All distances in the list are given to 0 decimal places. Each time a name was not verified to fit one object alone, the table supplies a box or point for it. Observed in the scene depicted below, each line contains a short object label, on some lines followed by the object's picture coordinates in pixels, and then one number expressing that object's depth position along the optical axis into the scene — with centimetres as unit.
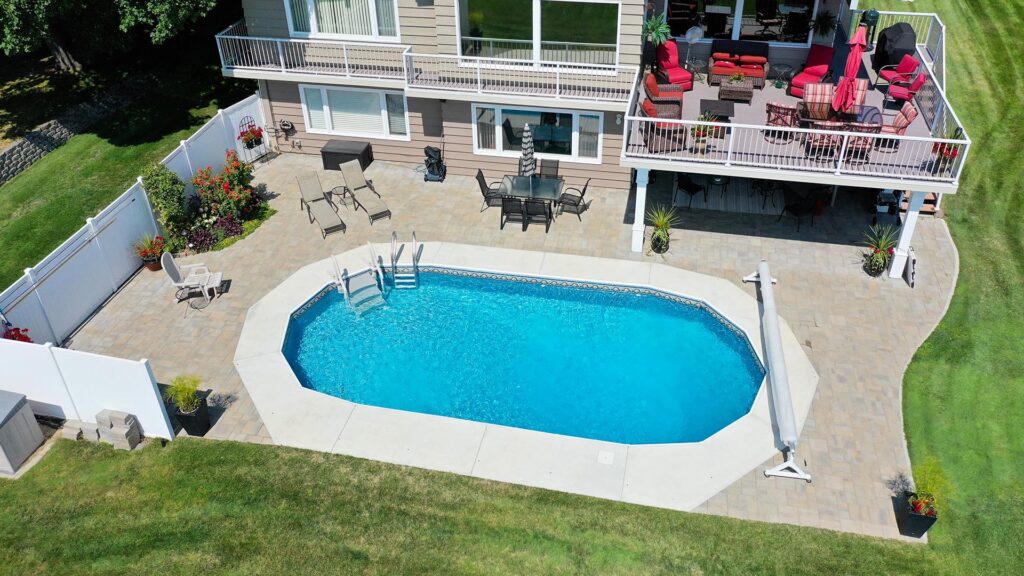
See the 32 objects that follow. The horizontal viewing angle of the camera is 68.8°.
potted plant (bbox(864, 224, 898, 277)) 1758
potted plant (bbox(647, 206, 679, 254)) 1850
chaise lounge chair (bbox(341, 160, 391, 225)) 2070
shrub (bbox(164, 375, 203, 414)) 1359
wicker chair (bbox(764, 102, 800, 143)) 1759
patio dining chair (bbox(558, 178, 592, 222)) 1995
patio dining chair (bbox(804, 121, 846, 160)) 1667
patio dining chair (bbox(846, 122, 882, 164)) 1653
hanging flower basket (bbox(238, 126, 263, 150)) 2233
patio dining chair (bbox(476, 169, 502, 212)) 2003
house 1700
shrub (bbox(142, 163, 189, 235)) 1805
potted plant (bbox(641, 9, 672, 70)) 1939
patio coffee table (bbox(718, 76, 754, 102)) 1909
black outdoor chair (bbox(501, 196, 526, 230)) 1953
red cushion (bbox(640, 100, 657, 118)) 1830
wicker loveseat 2005
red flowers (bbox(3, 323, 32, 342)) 1421
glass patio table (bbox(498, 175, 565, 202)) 1964
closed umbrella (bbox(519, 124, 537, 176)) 1988
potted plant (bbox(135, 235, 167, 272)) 1814
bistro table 1744
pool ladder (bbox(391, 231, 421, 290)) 1830
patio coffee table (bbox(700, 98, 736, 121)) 1819
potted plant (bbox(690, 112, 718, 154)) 1718
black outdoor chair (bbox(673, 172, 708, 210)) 2030
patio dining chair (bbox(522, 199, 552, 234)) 1952
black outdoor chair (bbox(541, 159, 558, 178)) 2111
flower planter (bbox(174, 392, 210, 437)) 1366
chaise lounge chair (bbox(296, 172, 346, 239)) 1966
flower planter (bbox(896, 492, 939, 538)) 1168
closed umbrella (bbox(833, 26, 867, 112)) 1691
